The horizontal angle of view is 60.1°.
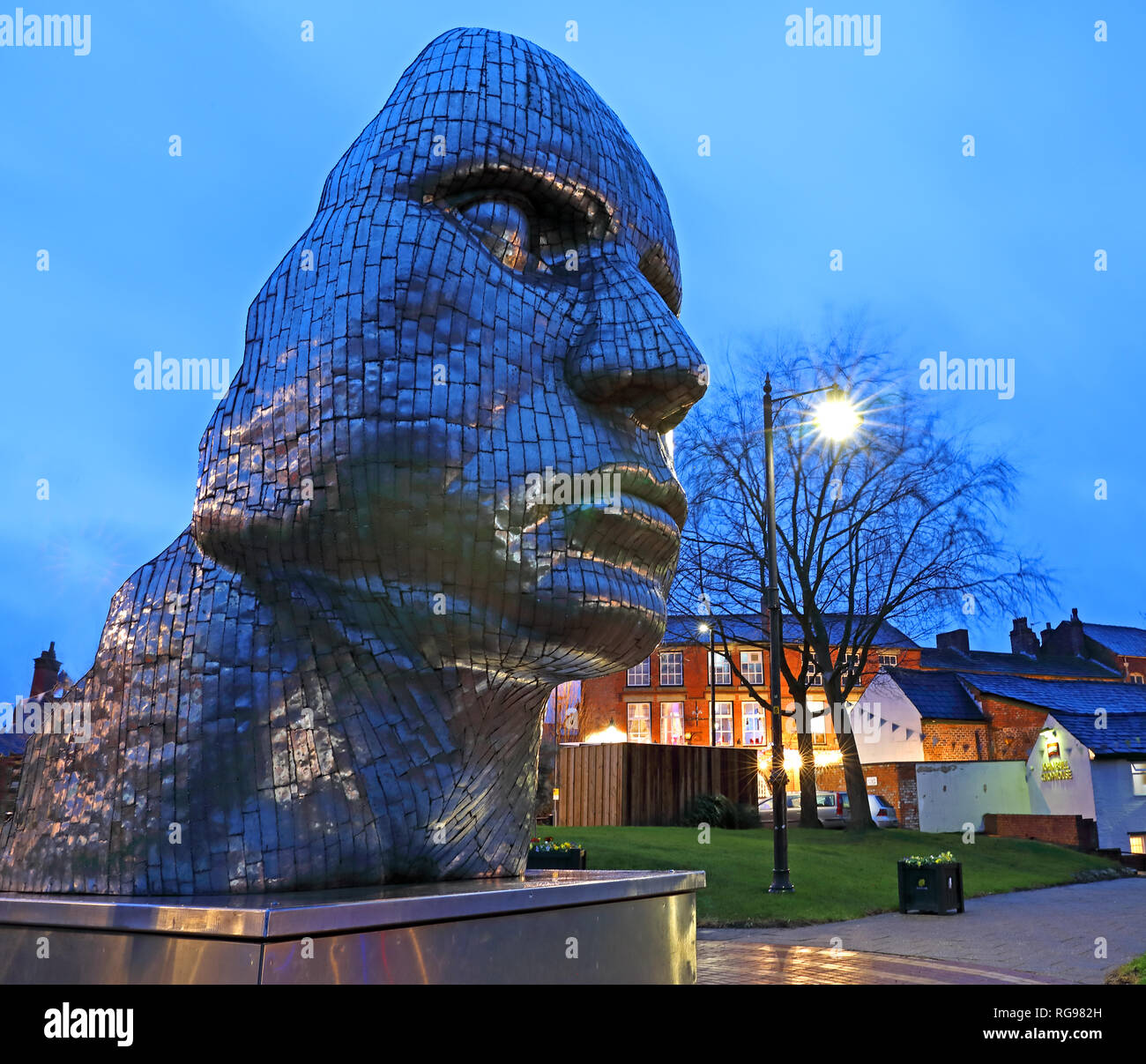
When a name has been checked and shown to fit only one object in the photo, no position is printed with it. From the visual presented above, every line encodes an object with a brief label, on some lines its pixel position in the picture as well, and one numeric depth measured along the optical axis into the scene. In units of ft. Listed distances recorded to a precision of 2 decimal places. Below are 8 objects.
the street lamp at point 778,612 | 49.01
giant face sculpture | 6.46
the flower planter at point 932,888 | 47.32
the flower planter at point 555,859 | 35.91
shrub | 79.56
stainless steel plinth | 5.21
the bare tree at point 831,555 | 75.97
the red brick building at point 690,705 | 153.99
